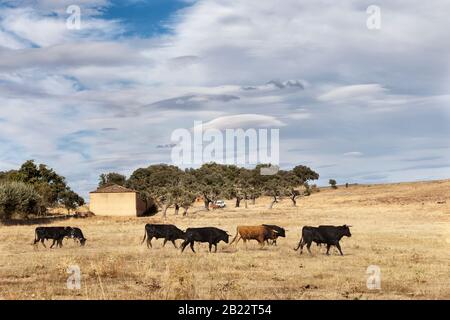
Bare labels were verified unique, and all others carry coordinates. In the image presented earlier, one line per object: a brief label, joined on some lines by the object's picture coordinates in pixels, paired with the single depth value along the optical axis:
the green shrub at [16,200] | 55.72
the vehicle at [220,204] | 94.80
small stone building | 72.44
